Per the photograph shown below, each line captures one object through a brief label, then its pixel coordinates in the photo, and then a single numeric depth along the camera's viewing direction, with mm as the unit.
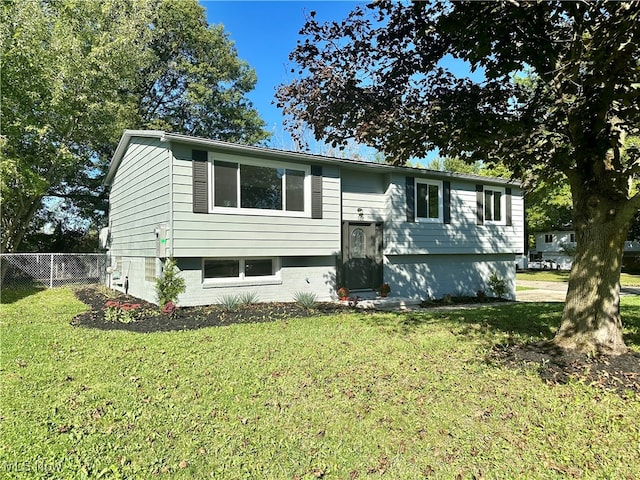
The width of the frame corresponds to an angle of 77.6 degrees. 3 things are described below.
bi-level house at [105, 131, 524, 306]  8906
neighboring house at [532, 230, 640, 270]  31541
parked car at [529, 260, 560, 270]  34688
